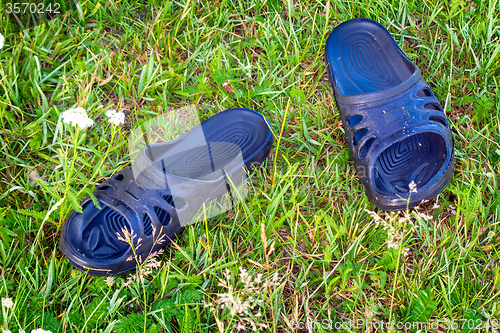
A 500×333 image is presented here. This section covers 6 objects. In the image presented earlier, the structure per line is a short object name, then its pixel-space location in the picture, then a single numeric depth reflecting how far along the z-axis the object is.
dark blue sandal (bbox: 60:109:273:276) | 2.21
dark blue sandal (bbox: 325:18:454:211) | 2.40
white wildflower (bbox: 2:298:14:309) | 1.66
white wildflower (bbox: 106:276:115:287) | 2.12
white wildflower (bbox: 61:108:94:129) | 1.91
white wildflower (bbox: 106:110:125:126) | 2.07
